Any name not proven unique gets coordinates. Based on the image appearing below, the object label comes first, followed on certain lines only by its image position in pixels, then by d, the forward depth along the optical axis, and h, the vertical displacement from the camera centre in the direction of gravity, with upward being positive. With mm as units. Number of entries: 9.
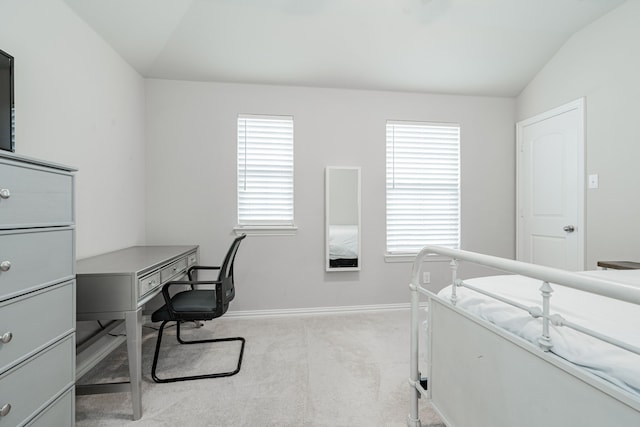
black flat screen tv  1340 +505
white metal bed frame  654 -468
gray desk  1540 -455
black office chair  1923 -634
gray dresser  994 -300
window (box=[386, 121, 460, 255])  3266 +312
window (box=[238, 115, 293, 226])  3037 +447
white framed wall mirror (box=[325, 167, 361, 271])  3105 -59
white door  2754 +261
